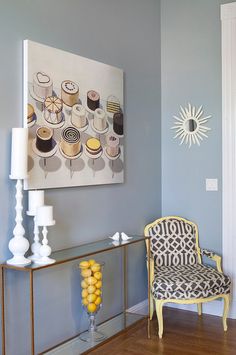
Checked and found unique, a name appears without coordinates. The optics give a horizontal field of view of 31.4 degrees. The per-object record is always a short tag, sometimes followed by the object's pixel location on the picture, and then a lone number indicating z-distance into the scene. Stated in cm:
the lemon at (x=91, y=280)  285
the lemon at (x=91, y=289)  286
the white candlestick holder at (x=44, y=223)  242
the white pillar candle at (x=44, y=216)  242
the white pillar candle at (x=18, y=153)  236
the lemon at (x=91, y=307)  288
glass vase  286
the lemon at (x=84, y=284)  287
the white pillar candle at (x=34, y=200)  249
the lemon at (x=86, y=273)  285
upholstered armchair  315
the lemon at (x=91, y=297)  287
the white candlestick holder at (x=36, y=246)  252
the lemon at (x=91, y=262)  290
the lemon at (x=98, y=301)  290
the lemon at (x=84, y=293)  287
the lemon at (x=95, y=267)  288
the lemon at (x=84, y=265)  287
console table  231
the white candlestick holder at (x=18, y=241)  236
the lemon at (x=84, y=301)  288
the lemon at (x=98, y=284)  289
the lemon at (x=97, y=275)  288
